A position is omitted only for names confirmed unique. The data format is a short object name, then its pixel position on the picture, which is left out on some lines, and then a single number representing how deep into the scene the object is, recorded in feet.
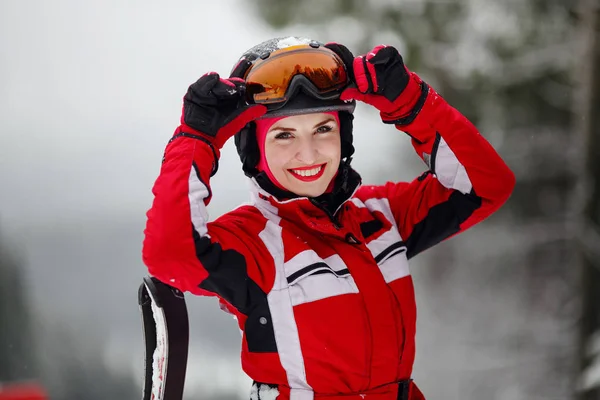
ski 11.64
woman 11.38
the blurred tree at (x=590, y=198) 14.75
